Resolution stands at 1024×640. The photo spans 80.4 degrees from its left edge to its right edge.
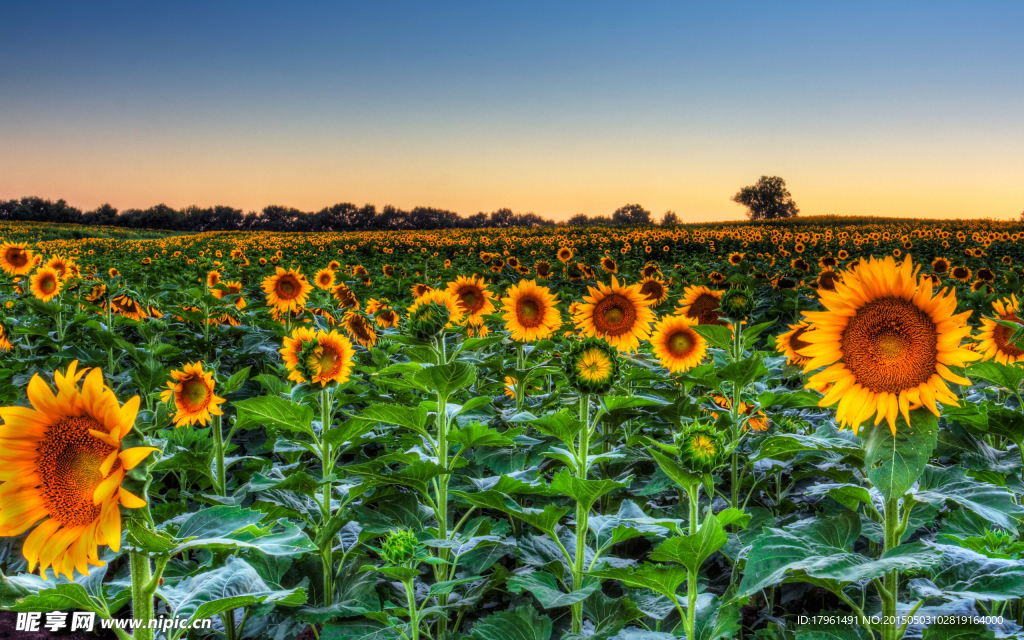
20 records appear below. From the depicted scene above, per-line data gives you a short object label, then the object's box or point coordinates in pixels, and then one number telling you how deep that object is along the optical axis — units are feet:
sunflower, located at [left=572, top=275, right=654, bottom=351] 12.12
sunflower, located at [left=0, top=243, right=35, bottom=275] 23.18
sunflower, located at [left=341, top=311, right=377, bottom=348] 14.88
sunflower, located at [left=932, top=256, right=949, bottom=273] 35.93
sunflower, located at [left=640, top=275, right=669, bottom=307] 17.42
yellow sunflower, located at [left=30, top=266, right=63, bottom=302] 19.95
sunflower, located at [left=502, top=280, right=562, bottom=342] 12.97
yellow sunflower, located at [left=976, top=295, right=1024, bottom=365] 8.76
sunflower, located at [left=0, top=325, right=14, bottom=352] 15.68
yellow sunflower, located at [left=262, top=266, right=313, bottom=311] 19.76
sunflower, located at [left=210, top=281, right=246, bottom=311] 21.39
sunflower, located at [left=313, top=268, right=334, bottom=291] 26.00
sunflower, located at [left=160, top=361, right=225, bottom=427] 10.22
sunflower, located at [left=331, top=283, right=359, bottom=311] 20.83
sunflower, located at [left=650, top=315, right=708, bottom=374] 12.05
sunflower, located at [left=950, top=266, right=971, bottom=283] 31.45
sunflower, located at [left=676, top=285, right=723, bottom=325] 13.42
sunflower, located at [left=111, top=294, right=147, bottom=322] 18.61
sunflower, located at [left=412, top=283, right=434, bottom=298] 18.08
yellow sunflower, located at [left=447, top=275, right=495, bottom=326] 14.40
